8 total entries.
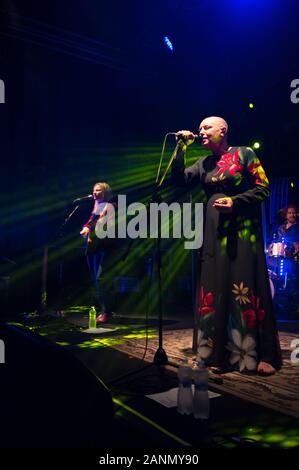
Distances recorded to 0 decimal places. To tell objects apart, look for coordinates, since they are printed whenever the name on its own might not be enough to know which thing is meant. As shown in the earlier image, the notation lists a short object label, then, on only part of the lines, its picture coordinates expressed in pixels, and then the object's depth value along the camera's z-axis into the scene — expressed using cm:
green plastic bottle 499
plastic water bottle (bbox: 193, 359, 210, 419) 215
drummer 703
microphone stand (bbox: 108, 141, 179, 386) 299
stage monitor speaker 93
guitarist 538
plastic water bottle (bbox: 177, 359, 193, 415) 222
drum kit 708
